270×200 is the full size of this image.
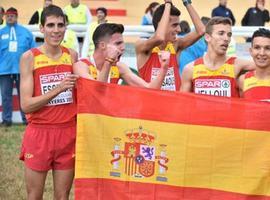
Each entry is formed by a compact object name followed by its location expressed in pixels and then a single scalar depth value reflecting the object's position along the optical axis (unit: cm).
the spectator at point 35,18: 1716
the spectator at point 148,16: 1758
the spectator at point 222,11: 2061
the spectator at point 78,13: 1794
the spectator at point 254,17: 2055
